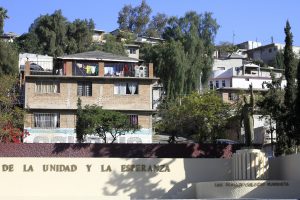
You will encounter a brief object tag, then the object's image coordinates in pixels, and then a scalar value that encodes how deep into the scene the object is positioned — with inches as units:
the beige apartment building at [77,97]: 2012.8
